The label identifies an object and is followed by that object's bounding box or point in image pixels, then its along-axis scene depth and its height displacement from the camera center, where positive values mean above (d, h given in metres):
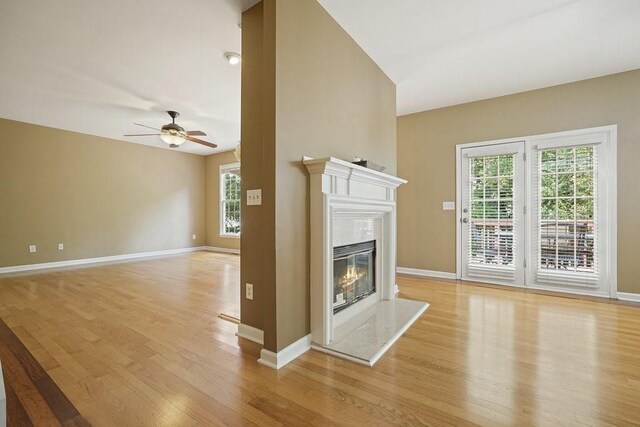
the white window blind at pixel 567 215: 3.52 -0.04
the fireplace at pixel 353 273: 2.51 -0.61
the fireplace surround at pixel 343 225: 2.13 -0.12
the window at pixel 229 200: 7.52 +0.35
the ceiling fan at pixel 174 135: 4.32 +1.23
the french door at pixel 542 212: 3.47 +0.00
